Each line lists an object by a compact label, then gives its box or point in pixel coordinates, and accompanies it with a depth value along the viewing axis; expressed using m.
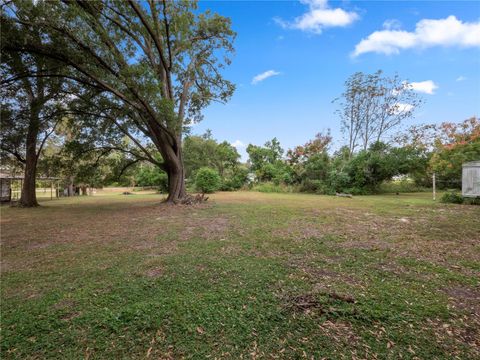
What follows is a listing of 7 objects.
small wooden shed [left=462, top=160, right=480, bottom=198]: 8.00
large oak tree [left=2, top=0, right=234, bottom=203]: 5.61
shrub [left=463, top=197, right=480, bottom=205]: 8.35
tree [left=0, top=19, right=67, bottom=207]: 5.92
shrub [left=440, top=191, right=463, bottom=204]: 8.98
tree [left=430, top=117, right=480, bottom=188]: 9.55
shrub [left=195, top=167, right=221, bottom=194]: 19.17
